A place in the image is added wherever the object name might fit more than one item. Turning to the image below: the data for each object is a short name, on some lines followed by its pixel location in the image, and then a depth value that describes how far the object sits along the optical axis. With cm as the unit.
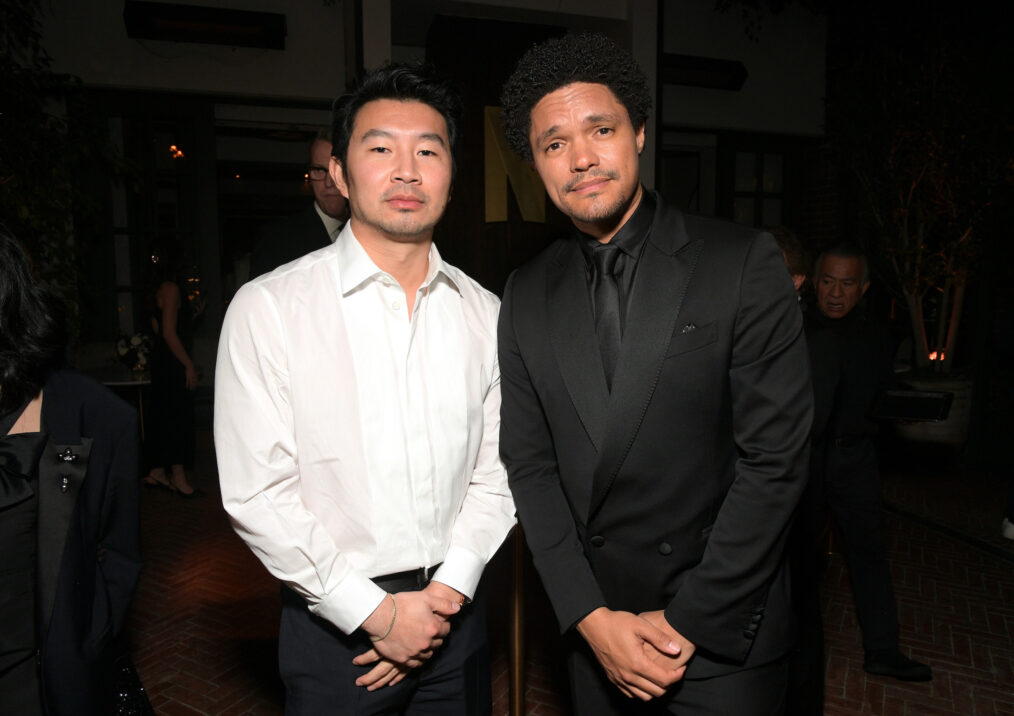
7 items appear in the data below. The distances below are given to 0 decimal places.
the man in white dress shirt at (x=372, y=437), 155
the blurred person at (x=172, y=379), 579
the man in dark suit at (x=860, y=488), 318
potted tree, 650
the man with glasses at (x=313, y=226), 348
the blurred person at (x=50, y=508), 150
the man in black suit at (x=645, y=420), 154
